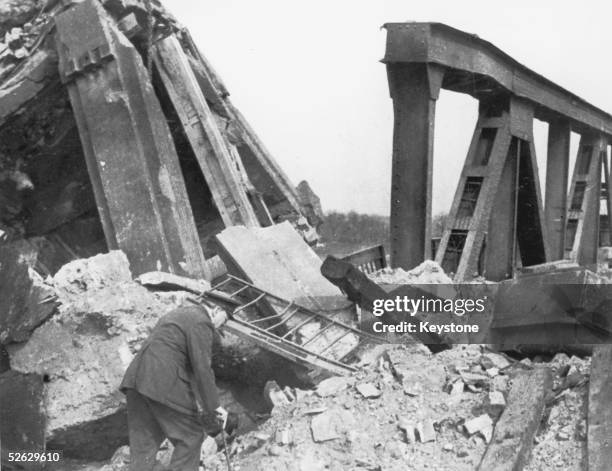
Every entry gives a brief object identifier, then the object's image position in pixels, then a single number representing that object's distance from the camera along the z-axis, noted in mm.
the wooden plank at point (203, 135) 7348
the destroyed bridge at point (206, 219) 4961
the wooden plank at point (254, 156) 8422
